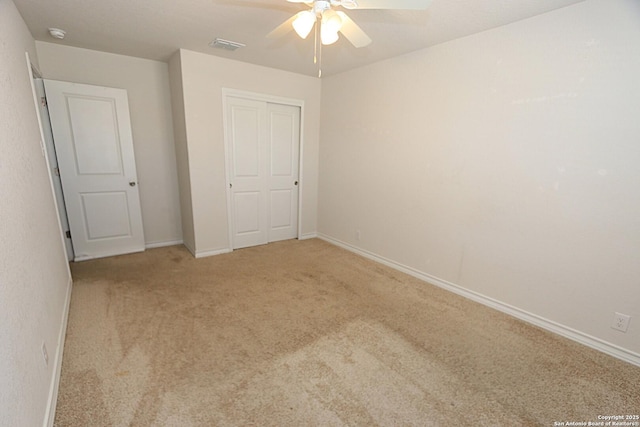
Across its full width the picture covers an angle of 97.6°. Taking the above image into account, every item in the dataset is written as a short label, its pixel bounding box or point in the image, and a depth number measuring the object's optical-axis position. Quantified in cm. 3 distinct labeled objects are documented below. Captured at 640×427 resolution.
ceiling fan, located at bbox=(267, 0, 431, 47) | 150
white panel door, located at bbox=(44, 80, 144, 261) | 312
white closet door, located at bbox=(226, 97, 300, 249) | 368
